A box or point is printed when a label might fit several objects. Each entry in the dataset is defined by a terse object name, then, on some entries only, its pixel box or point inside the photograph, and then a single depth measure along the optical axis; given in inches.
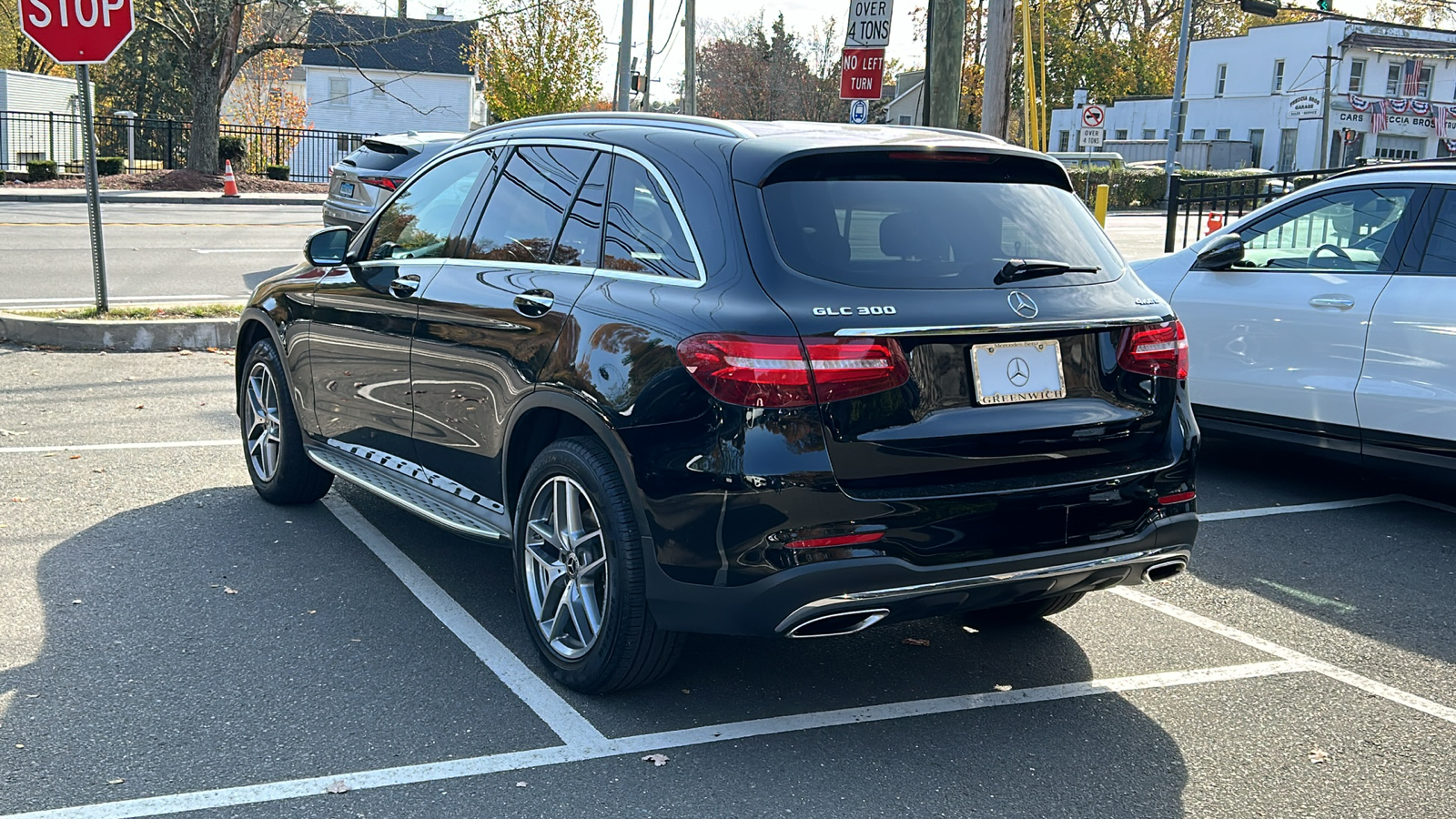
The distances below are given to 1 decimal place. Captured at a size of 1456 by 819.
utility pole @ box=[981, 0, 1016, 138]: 472.1
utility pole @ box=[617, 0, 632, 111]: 1122.7
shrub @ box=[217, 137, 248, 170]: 1378.0
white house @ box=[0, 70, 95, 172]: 1434.5
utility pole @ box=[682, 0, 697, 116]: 1238.9
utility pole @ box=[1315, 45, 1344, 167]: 1861.5
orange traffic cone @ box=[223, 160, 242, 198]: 1155.5
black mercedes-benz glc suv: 141.4
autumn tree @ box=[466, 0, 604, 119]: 1571.1
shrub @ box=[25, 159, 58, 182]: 1193.4
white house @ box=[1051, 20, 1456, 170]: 2207.2
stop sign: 388.8
